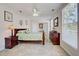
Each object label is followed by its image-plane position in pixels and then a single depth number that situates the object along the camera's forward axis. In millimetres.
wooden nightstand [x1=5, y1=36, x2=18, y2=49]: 2262
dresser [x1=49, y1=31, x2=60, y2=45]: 2648
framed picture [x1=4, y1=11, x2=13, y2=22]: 2290
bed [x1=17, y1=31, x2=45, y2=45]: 2906
